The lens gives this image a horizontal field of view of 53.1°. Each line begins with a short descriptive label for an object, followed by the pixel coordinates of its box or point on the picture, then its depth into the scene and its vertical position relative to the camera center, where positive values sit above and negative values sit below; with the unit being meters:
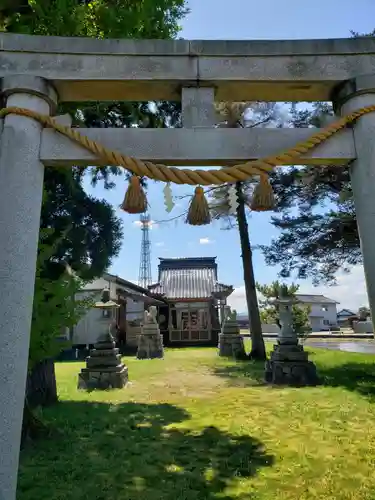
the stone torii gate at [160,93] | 2.58 +1.74
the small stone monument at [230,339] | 16.45 -0.14
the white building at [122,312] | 21.06 +1.60
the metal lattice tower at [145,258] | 39.69 +8.31
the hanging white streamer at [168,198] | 2.79 +1.01
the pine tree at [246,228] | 13.33 +4.17
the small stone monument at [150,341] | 16.73 -0.16
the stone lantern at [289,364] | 9.26 -0.73
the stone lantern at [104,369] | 9.38 -0.75
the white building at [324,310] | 51.91 +3.27
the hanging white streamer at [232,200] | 3.09 +1.10
